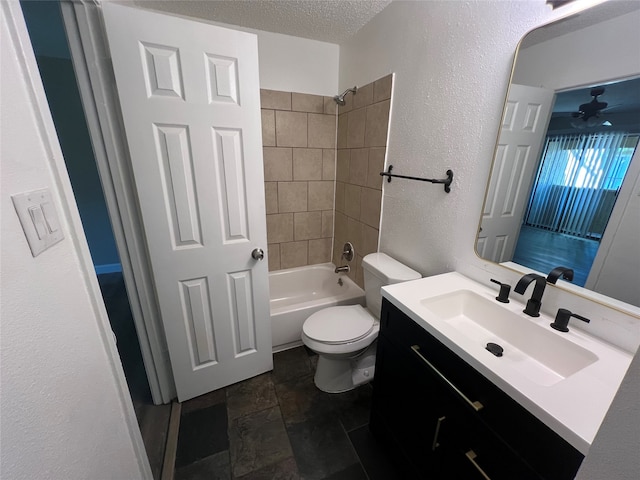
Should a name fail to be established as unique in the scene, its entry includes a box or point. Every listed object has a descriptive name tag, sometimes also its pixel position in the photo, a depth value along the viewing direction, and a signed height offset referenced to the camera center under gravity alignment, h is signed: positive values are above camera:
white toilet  1.48 -0.96
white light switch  0.50 -0.13
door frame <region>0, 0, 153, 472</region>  0.51 -0.07
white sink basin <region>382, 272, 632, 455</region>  0.61 -0.54
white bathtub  1.96 -1.14
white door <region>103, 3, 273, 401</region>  1.09 -0.09
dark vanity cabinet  0.64 -0.77
